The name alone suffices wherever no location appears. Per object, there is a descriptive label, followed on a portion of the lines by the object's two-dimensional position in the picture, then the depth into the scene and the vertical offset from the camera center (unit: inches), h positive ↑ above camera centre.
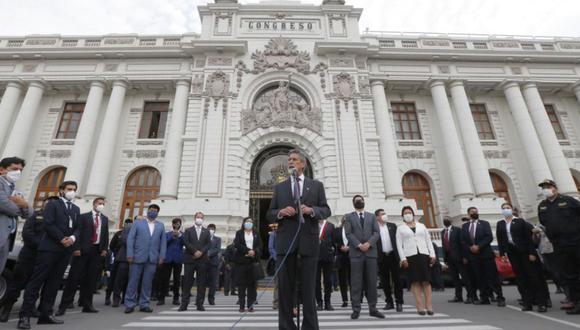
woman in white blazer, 209.5 +13.6
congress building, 602.9 +357.3
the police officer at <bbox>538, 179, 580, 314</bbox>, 203.3 +23.8
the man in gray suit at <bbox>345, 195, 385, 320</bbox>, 211.2 +19.5
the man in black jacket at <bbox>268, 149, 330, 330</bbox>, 113.4 +12.5
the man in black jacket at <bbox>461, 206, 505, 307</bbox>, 257.8 +15.5
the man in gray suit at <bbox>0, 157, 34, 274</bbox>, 160.9 +43.2
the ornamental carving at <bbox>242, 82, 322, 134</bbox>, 626.5 +331.5
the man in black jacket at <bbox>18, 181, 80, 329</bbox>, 174.4 +16.4
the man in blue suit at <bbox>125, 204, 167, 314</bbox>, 230.8 +22.4
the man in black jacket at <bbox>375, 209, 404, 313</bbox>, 246.8 +16.5
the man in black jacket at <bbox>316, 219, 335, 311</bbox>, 242.2 +14.3
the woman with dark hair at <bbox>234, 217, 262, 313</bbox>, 239.8 +13.0
